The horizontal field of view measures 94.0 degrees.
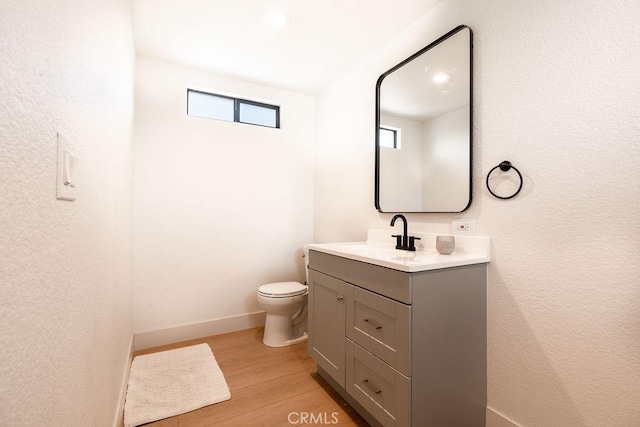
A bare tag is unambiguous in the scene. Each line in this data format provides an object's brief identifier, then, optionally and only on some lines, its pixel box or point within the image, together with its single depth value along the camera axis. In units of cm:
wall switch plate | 65
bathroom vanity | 134
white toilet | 249
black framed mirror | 173
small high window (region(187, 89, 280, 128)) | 285
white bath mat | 174
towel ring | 148
